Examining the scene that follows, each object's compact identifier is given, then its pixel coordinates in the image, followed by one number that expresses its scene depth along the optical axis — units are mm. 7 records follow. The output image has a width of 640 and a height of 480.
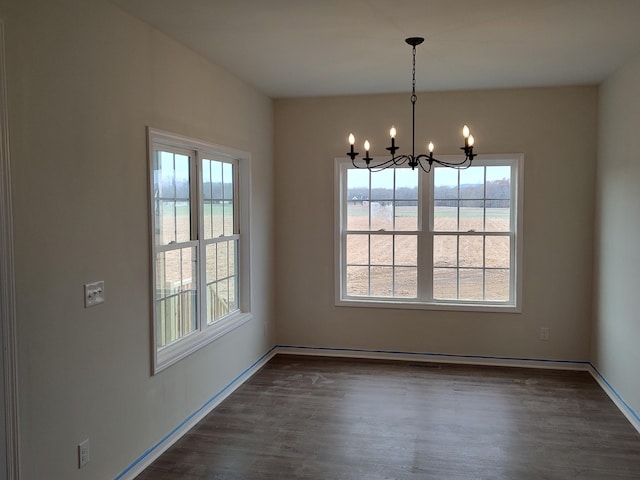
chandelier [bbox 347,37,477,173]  3184
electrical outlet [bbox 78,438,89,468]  2624
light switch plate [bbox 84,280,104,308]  2666
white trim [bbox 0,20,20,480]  2133
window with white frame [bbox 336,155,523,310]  5133
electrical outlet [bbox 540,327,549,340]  5047
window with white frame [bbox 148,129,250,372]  3480
